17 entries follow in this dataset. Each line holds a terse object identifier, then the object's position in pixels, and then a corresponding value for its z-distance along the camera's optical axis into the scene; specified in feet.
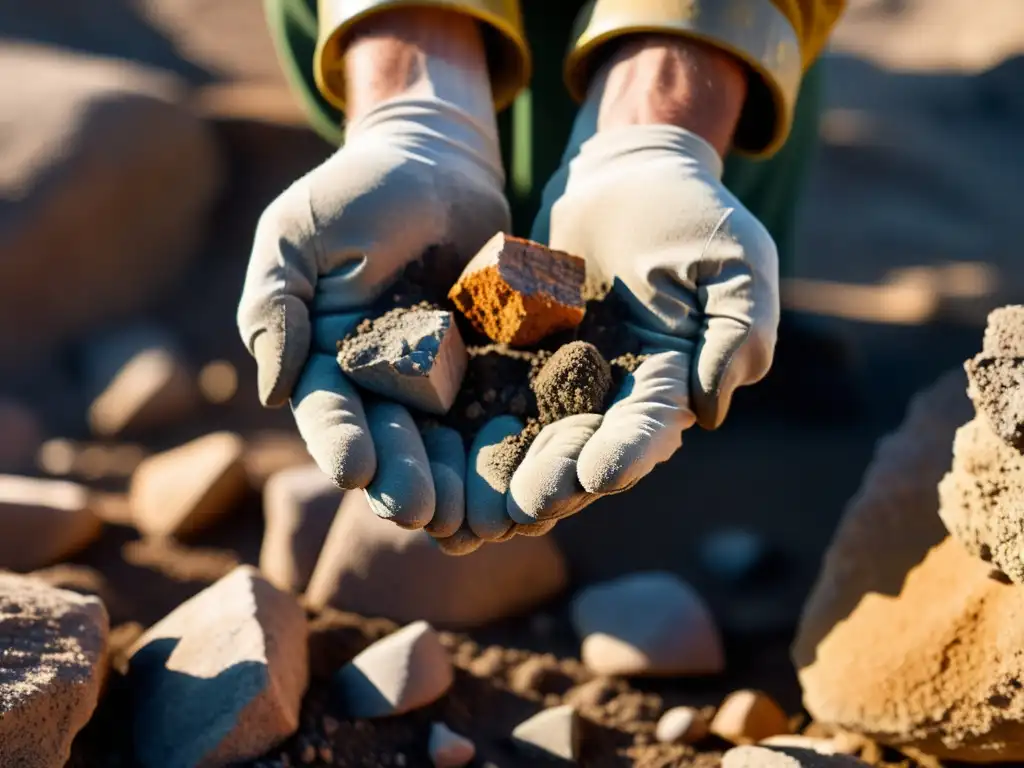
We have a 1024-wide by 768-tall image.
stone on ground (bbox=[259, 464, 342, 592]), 2.18
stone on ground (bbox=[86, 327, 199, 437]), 2.81
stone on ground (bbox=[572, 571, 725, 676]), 2.05
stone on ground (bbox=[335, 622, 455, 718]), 1.83
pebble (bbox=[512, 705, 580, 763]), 1.85
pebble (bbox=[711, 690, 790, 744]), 1.91
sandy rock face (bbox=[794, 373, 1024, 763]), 1.71
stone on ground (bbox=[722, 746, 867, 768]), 1.65
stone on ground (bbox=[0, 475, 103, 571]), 2.14
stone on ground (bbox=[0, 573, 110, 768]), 1.56
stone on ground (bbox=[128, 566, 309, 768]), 1.68
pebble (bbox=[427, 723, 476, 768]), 1.80
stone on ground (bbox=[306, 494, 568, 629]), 2.09
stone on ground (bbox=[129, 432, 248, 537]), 2.33
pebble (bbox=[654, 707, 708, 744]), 1.92
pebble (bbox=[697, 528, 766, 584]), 2.34
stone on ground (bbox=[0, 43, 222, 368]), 3.05
